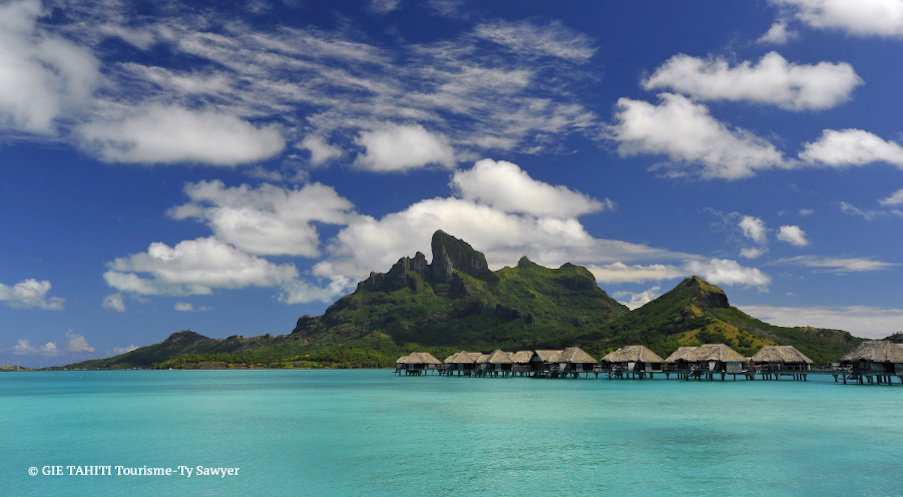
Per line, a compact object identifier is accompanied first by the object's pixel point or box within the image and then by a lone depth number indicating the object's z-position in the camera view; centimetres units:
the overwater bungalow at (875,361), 7538
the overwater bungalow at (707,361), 9419
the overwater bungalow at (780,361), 9225
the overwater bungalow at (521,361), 11488
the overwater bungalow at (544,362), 11119
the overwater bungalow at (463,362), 12669
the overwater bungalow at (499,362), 11815
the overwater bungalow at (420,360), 12875
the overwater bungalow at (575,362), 10475
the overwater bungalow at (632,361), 10181
